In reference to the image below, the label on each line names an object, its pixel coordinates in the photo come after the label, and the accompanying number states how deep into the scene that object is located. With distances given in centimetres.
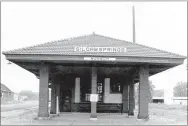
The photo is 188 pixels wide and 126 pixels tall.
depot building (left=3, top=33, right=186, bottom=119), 1973
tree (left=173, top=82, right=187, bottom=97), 13201
